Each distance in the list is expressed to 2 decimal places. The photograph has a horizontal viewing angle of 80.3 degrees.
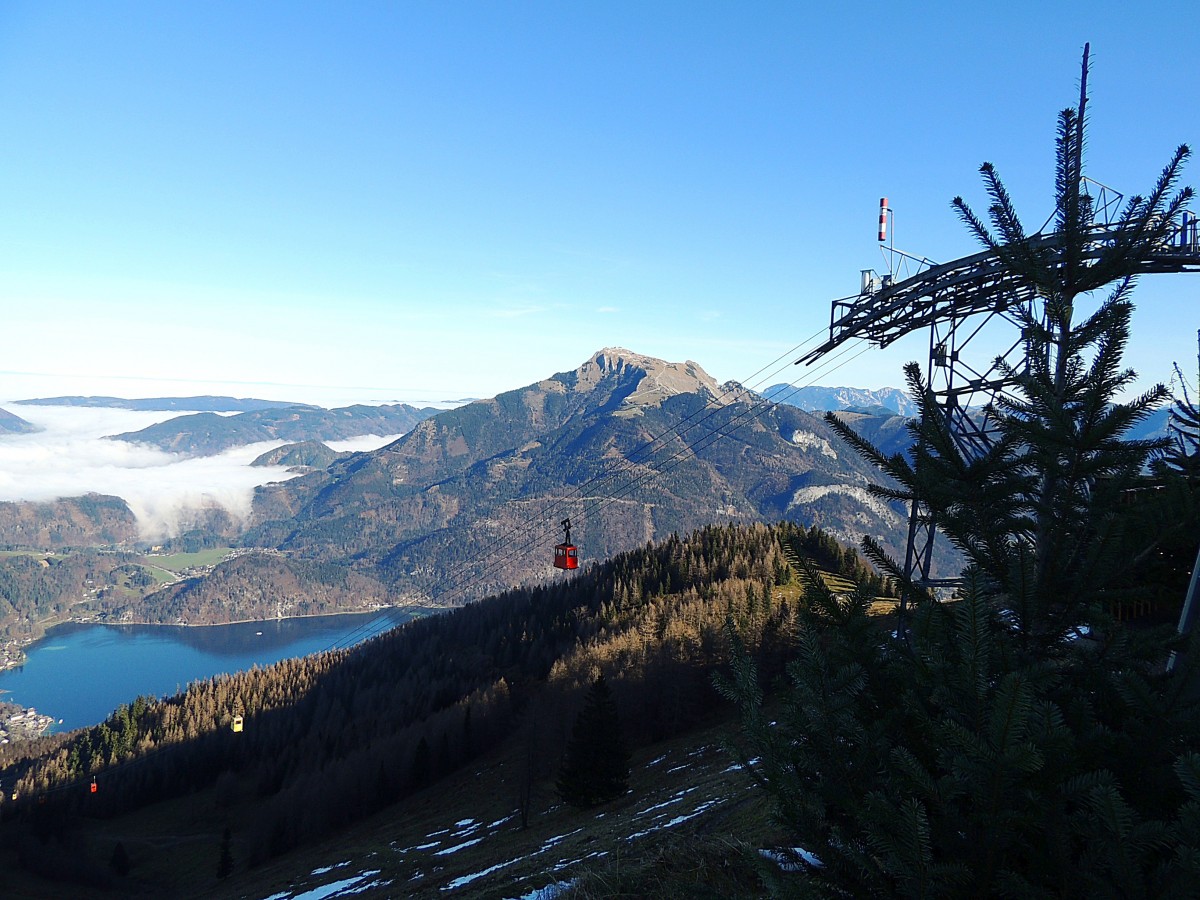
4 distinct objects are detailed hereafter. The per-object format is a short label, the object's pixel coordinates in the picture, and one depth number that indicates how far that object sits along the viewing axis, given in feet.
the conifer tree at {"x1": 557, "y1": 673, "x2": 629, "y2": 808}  178.50
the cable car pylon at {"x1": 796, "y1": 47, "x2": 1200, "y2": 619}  67.56
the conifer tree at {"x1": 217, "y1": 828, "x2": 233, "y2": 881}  277.64
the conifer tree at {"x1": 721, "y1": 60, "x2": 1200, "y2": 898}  13.28
